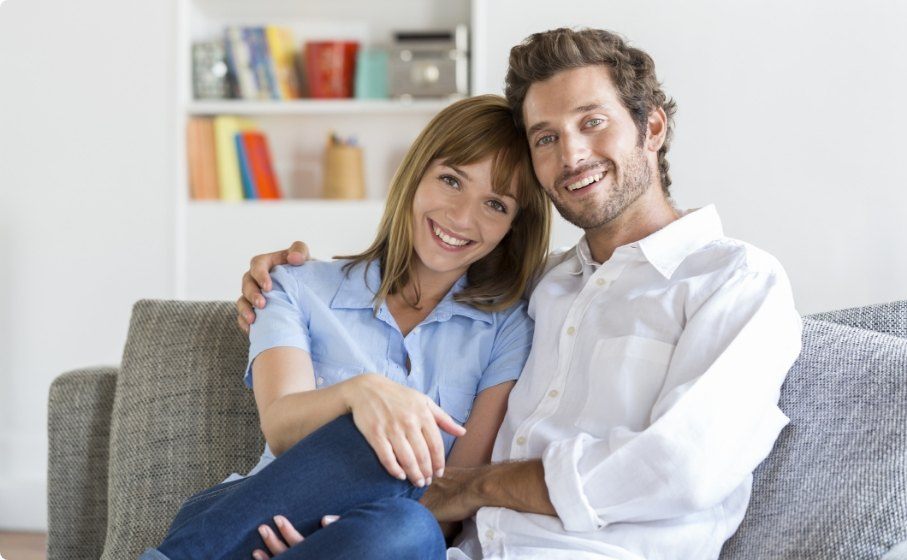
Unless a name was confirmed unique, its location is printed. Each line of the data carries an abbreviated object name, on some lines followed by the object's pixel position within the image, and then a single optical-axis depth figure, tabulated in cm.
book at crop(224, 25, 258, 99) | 342
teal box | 341
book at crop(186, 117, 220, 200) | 338
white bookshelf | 333
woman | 126
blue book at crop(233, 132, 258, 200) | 342
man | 129
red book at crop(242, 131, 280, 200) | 342
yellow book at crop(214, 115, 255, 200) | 338
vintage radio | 328
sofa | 126
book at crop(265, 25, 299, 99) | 342
